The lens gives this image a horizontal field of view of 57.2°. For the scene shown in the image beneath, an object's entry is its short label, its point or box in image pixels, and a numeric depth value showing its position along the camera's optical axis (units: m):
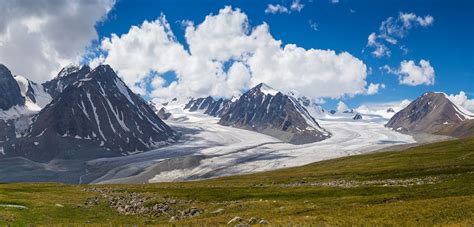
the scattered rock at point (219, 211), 43.64
